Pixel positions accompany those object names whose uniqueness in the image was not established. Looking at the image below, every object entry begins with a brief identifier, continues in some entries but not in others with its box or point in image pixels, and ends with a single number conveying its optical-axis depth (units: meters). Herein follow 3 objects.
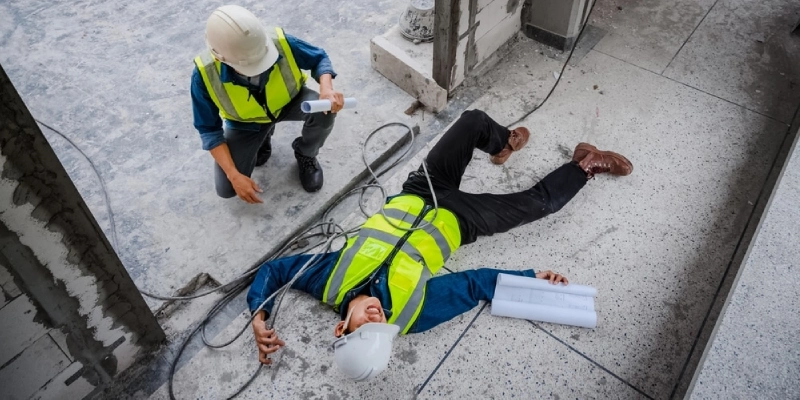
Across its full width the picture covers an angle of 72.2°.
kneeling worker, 2.09
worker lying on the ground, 2.05
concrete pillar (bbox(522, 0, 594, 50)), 3.27
